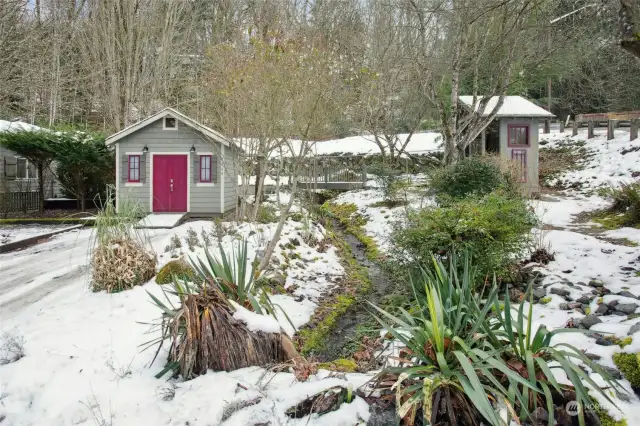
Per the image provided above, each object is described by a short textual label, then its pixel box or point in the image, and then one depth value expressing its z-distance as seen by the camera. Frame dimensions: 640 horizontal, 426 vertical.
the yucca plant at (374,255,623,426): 2.32
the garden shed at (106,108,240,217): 13.80
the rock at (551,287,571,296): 5.52
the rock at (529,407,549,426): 2.44
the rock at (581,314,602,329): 4.43
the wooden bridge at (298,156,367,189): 21.28
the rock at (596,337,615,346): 3.67
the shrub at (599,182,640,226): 8.65
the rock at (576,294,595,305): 5.15
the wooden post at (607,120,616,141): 19.06
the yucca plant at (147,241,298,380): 3.26
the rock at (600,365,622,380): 3.13
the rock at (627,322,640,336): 3.61
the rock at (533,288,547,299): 5.67
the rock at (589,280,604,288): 5.54
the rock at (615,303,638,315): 4.56
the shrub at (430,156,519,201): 11.39
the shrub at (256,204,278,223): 12.06
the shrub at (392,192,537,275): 5.74
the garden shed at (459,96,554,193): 16.52
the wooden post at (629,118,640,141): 17.86
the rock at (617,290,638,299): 4.89
